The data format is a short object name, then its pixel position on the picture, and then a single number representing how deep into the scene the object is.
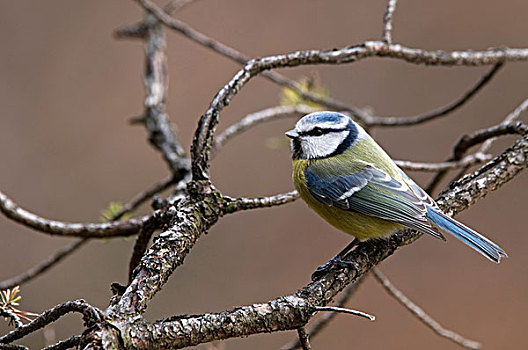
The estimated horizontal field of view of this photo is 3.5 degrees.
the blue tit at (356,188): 3.66
